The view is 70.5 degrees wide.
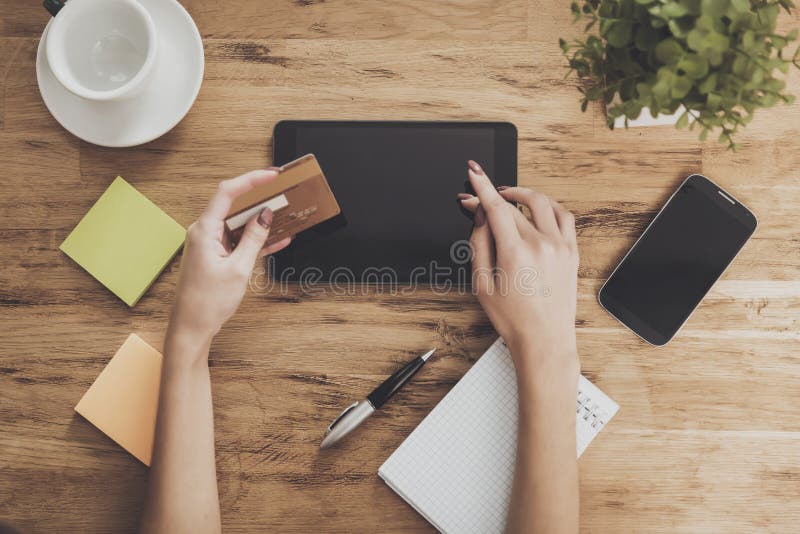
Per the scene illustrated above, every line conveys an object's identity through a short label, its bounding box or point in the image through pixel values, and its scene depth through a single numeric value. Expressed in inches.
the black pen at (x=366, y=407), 33.6
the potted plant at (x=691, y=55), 24.2
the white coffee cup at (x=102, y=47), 30.5
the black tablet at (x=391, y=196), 35.1
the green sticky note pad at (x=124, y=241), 34.8
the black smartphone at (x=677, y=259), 34.9
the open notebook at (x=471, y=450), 33.0
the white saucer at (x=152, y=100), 33.5
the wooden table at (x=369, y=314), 34.4
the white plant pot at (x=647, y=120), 34.0
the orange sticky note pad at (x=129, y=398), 34.0
